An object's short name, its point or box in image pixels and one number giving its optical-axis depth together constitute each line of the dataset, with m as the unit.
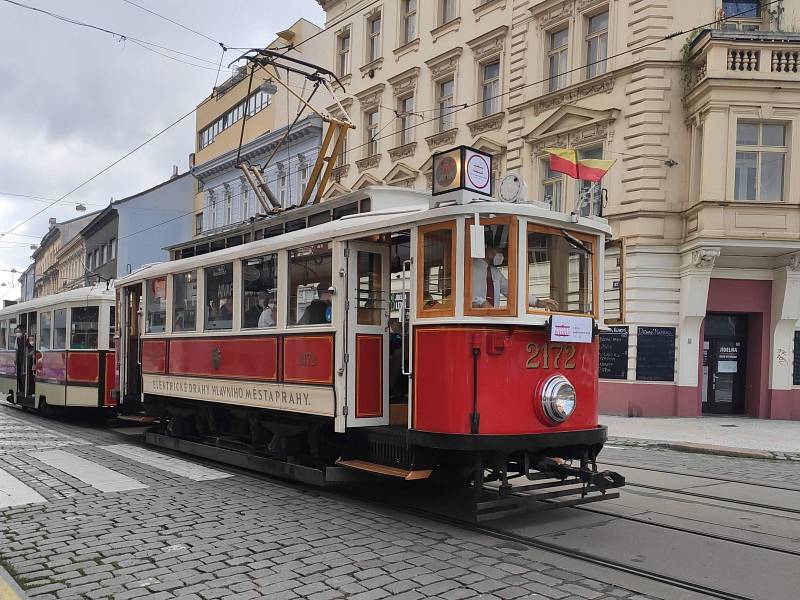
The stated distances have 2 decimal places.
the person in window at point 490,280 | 6.27
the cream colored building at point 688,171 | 17.02
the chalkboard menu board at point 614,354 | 17.94
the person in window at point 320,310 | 7.50
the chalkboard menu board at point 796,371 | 17.62
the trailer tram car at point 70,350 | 14.49
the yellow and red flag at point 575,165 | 7.19
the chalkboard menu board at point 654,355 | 17.77
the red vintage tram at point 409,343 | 6.24
